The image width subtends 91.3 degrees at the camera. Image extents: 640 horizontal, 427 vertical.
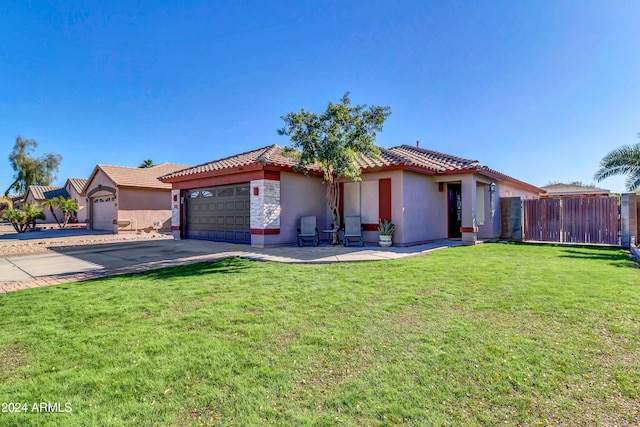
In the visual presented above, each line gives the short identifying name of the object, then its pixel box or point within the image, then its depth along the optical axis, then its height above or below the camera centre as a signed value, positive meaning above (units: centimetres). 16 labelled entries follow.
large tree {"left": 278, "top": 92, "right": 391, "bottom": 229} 1035 +291
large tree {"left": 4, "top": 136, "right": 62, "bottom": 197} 4309 +749
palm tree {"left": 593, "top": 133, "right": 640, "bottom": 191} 1456 +254
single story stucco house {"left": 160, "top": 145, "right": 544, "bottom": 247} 1203 +90
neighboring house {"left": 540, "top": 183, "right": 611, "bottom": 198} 2531 +228
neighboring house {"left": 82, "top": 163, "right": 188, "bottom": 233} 2155 +142
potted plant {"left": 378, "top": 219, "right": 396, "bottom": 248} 1148 -58
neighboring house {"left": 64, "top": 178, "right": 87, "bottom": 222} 3116 +260
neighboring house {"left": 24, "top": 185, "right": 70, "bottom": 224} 3578 +282
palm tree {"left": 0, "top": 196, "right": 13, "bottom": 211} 2619 +158
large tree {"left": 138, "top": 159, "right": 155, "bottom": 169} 4028 +721
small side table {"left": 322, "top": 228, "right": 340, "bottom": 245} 1203 -67
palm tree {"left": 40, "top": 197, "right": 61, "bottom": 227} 2564 +133
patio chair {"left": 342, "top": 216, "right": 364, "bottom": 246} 1196 -41
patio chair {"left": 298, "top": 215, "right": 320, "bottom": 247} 1230 -50
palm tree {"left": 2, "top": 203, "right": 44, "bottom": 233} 2215 +23
